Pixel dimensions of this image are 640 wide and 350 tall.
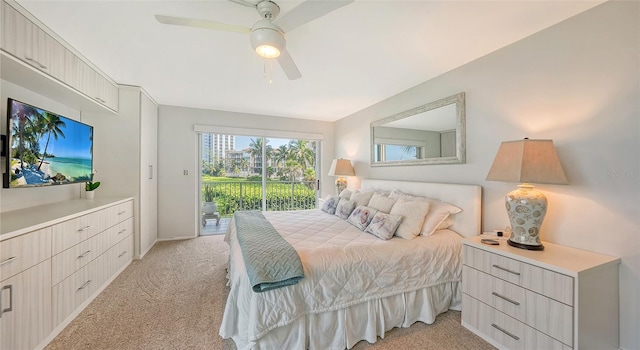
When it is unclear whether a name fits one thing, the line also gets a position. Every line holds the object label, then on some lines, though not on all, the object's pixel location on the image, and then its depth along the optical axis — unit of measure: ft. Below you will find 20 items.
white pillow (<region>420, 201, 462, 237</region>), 7.41
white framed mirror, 8.47
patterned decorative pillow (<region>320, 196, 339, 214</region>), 11.04
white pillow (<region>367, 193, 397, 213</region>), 8.88
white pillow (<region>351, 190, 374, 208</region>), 10.35
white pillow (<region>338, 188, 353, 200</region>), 11.66
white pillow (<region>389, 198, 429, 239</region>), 7.23
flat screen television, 6.16
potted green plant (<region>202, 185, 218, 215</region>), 15.18
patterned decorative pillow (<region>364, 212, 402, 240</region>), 7.21
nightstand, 4.47
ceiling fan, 4.49
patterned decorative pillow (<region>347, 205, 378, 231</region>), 8.30
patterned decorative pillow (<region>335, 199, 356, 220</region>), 9.91
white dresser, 4.69
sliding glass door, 15.17
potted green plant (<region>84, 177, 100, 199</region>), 9.45
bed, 4.99
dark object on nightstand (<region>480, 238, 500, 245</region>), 6.03
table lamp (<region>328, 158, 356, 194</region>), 14.26
